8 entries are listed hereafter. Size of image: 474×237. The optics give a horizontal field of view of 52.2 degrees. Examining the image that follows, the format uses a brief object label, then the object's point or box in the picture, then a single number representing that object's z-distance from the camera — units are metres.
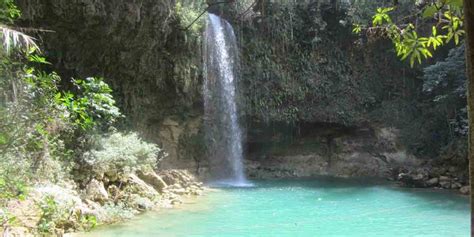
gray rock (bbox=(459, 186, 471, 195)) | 11.52
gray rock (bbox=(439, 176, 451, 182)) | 12.75
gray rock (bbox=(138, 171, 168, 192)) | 10.66
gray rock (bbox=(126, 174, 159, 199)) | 9.60
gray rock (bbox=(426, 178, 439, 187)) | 12.71
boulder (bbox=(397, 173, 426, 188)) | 12.80
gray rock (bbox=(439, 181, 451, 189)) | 12.47
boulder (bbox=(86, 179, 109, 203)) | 8.68
